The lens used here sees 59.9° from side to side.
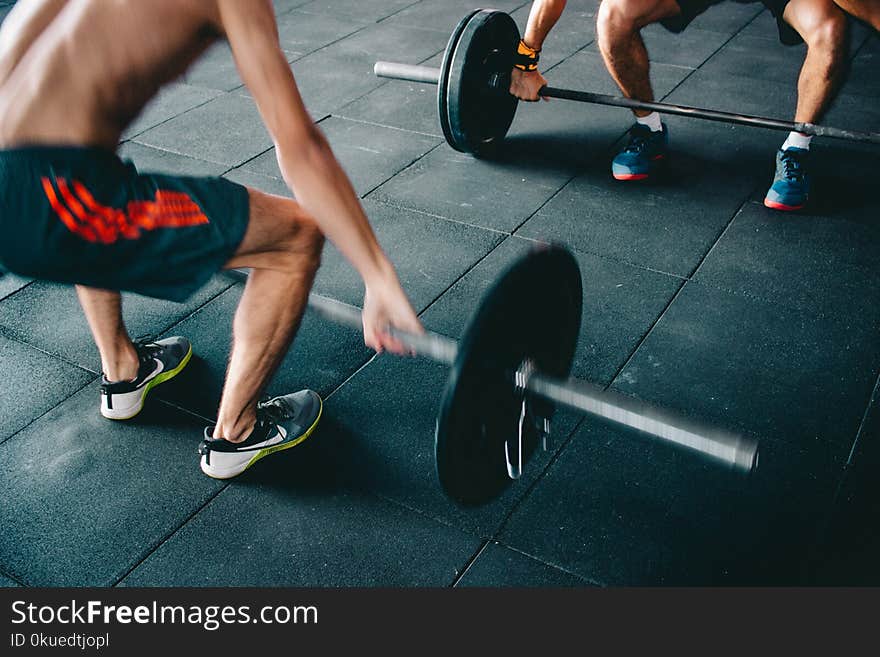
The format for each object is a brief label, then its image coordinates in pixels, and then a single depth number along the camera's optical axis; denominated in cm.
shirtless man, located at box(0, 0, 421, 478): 118
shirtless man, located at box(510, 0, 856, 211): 238
